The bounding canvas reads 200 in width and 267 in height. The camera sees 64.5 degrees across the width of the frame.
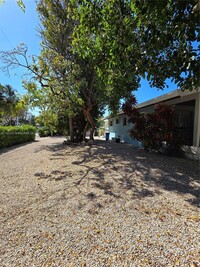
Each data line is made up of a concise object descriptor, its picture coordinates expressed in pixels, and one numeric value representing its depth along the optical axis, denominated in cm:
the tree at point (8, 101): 2045
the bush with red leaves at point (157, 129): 712
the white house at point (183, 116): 700
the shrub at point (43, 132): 2702
